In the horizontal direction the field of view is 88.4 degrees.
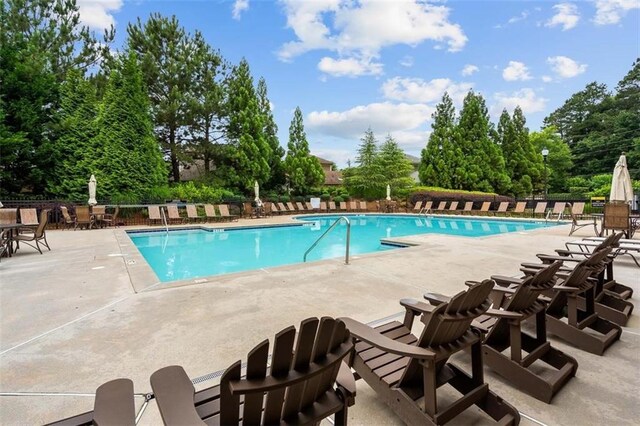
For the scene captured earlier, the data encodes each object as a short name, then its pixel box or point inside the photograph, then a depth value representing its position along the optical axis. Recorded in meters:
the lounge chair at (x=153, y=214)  13.27
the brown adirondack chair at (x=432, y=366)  1.52
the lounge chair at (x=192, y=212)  14.23
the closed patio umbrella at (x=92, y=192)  12.30
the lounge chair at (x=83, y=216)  11.27
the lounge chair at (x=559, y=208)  14.47
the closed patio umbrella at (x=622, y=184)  7.64
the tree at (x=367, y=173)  23.48
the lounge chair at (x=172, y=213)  13.80
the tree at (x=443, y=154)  23.95
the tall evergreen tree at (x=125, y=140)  14.52
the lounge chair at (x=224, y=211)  15.03
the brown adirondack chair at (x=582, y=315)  2.47
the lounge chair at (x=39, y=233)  6.59
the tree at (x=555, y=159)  30.53
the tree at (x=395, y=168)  23.17
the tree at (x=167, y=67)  19.09
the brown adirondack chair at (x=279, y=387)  1.04
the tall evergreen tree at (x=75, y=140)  14.03
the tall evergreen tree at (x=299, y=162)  22.30
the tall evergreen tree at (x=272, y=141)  22.55
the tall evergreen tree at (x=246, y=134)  19.95
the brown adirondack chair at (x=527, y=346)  1.94
